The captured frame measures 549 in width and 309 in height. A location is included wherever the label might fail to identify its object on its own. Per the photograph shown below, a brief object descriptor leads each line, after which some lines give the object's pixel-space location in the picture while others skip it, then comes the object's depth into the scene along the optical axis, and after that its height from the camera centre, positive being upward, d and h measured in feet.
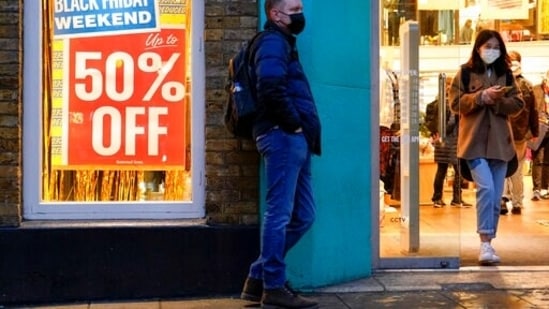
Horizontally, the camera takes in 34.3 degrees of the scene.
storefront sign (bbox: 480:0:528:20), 36.22 +5.66
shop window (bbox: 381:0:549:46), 21.91 +4.00
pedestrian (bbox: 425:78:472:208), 23.91 -0.06
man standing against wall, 16.55 +0.20
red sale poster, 19.60 +0.96
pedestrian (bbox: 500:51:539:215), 31.19 +0.53
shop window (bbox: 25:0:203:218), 19.53 +0.87
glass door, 21.63 -0.07
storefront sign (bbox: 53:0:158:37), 19.53 +2.82
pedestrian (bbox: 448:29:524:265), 22.54 +0.62
